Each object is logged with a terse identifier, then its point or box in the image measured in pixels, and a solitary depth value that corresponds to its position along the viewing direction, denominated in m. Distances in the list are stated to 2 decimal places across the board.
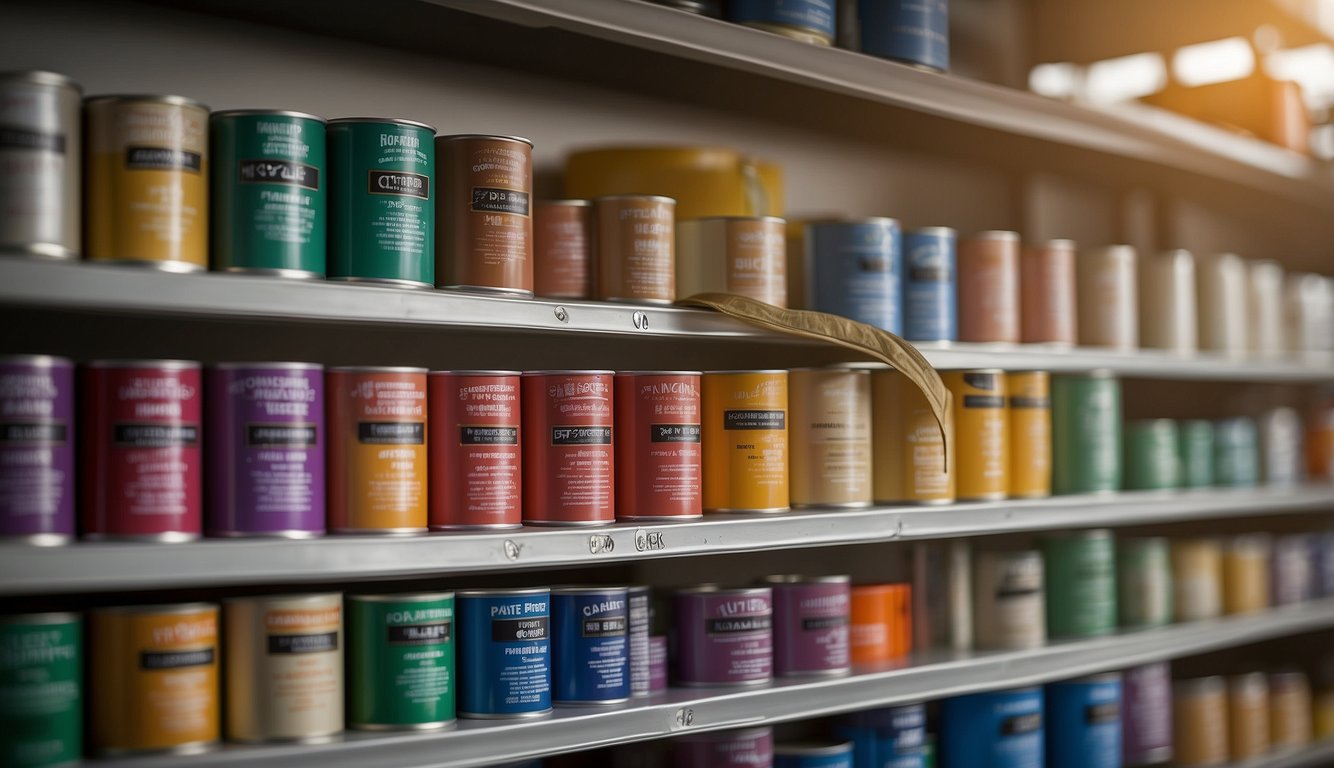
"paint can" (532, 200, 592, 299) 1.69
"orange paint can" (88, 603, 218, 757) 1.32
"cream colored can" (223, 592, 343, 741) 1.40
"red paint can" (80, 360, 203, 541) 1.31
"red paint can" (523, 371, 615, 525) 1.61
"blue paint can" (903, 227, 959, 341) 2.01
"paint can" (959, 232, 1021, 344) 2.11
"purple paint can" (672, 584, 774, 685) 1.78
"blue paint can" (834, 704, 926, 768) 1.95
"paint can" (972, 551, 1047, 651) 2.15
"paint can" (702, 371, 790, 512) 1.77
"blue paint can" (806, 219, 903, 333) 1.92
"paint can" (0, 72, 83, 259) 1.25
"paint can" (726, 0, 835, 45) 1.80
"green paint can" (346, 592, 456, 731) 1.48
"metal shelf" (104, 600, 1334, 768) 1.42
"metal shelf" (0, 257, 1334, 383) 1.25
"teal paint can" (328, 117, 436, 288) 1.48
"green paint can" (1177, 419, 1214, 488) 2.50
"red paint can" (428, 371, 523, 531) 1.54
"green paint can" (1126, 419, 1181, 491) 2.40
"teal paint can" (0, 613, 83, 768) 1.25
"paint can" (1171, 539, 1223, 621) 2.49
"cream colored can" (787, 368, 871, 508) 1.85
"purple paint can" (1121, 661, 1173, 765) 2.33
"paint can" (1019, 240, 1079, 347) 2.21
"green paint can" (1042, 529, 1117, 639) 2.25
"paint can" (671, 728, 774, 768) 1.76
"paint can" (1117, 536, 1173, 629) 2.37
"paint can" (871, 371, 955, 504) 1.96
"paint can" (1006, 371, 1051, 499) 2.14
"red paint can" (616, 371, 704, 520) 1.68
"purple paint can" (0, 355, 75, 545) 1.24
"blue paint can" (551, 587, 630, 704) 1.63
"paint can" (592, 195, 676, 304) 1.70
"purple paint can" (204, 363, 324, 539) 1.38
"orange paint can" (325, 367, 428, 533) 1.46
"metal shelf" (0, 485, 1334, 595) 1.25
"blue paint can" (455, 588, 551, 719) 1.55
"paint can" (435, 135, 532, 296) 1.56
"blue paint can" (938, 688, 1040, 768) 2.09
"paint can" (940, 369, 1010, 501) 2.05
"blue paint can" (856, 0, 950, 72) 1.95
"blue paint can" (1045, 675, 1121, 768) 2.21
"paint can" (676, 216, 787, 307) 1.79
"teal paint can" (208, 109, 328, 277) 1.40
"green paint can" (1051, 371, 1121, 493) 2.23
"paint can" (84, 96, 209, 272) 1.33
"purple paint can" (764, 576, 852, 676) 1.86
